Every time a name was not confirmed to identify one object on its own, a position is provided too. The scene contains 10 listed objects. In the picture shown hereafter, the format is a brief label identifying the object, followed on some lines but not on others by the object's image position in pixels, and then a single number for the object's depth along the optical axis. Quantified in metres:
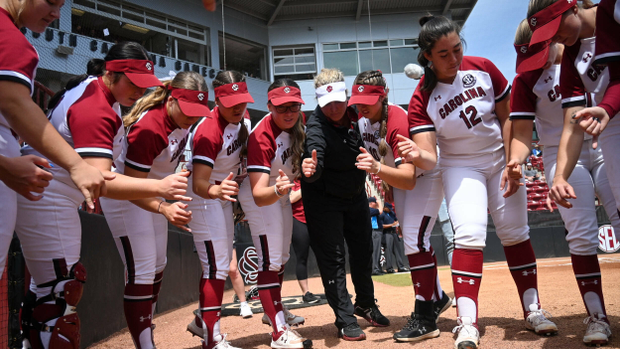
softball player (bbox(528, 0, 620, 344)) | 2.65
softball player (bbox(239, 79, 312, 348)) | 3.58
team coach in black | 3.92
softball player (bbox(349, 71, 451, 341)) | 3.47
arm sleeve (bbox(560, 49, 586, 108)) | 2.85
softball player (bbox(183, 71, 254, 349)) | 3.49
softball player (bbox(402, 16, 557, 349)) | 3.25
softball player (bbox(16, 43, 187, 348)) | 2.31
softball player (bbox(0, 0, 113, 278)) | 1.92
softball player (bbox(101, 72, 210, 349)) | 3.29
